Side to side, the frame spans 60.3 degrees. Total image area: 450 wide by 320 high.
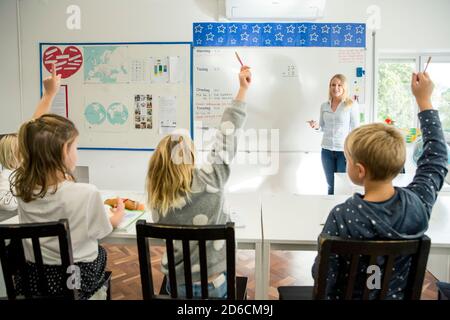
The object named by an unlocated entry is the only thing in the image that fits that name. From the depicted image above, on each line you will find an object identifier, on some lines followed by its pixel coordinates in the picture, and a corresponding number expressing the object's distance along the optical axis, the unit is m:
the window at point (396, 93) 3.90
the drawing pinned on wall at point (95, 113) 3.98
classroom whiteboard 3.72
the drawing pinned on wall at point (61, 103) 4.00
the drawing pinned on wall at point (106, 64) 3.87
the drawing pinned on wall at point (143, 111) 3.92
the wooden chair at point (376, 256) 1.00
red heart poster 3.93
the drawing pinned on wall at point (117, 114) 3.95
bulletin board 3.85
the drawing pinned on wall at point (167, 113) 3.89
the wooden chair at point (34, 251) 1.13
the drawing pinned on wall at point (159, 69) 3.83
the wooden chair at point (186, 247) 1.08
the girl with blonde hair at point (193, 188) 1.32
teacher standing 3.60
